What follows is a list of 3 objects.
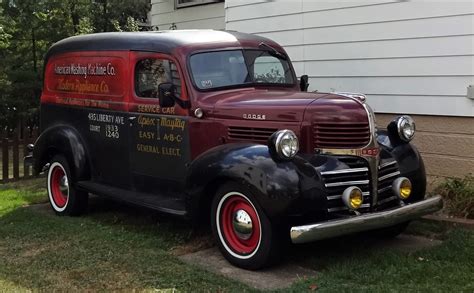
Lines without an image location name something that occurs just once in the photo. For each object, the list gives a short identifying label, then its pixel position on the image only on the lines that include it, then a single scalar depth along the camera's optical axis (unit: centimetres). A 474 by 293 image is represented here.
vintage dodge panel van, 469
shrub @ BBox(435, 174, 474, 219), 596
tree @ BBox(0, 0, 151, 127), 1541
